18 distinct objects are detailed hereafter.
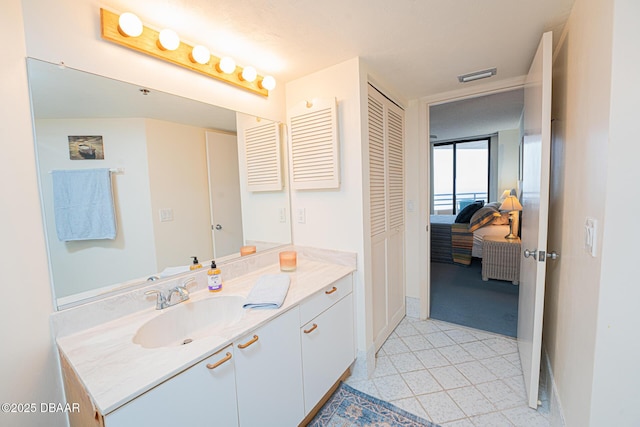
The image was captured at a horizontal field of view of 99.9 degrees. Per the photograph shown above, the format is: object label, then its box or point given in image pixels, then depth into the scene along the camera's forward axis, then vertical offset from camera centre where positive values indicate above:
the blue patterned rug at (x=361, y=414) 1.50 -1.29
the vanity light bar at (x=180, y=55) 1.14 +0.72
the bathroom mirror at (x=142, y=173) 1.06 +0.14
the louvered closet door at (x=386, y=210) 1.99 -0.16
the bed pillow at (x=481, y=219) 4.05 -0.47
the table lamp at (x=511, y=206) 3.63 -0.26
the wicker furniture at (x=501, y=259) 3.29 -0.90
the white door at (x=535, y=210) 1.37 -0.13
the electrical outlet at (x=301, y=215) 2.03 -0.16
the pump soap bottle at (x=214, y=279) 1.45 -0.45
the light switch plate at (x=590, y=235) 0.93 -0.18
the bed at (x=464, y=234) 4.01 -0.71
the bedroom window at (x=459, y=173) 6.71 +0.40
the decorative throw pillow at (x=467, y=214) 4.38 -0.43
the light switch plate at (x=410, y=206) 2.63 -0.15
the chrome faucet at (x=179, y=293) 1.29 -0.47
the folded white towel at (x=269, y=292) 1.27 -0.49
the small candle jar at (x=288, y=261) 1.79 -0.45
